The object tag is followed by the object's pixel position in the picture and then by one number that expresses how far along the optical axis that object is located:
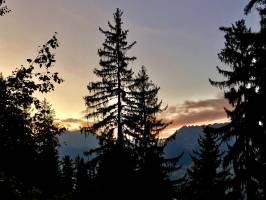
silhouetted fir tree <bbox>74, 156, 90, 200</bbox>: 36.17
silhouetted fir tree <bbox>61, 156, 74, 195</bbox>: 61.75
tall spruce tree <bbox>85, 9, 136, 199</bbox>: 32.16
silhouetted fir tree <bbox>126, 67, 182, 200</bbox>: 22.66
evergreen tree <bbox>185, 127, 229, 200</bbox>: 35.97
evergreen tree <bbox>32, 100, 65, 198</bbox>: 40.57
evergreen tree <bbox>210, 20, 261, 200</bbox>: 22.94
